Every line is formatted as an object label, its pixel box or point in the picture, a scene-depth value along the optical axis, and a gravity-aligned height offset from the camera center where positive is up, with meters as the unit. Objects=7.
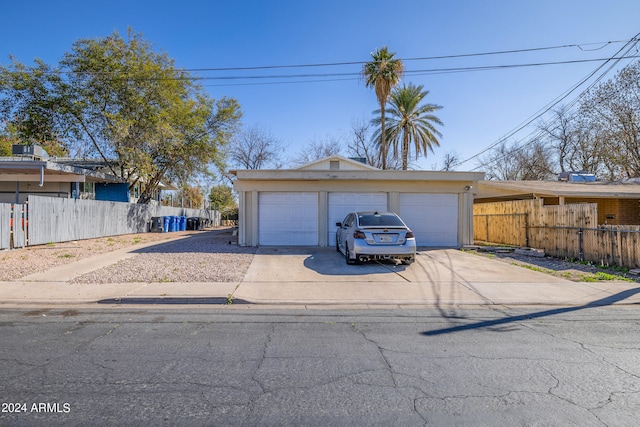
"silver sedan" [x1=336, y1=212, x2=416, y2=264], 10.36 -0.60
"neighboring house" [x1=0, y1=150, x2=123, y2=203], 20.44 +2.48
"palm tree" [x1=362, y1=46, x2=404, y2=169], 26.22 +10.23
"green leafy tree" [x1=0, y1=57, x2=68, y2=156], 22.86 +7.23
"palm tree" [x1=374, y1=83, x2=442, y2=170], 30.38 +8.20
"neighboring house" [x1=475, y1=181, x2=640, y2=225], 18.28 +1.41
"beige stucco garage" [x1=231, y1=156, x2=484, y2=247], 15.11 +0.74
